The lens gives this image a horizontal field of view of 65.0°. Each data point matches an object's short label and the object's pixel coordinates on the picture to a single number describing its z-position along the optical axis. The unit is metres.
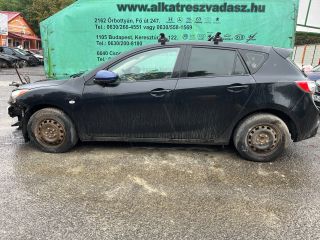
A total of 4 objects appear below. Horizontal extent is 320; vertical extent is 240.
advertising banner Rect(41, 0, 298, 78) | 5.49
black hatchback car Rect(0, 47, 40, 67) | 18.49
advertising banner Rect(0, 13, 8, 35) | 23.69
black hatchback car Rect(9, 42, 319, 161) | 3.35
